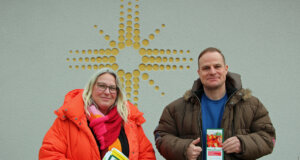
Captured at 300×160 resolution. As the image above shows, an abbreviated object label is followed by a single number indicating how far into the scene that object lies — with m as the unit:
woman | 1.53
